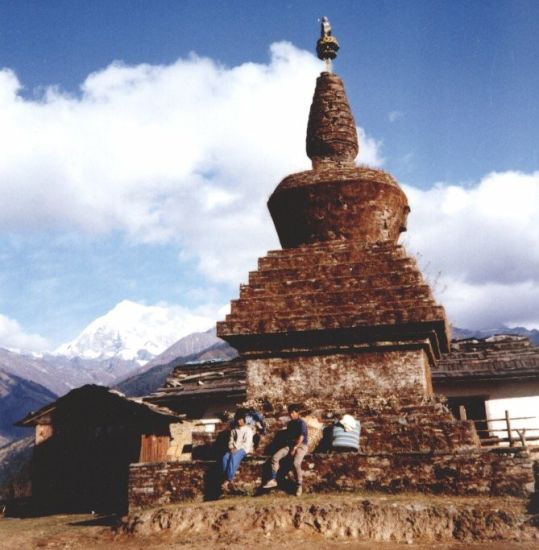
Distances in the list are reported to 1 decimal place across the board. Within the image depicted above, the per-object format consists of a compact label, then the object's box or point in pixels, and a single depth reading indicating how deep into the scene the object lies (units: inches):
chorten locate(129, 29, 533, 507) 337.1
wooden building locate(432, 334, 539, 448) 746.2
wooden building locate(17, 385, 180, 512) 688.4
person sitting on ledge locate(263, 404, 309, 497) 336.2
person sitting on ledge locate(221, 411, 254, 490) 349.4
